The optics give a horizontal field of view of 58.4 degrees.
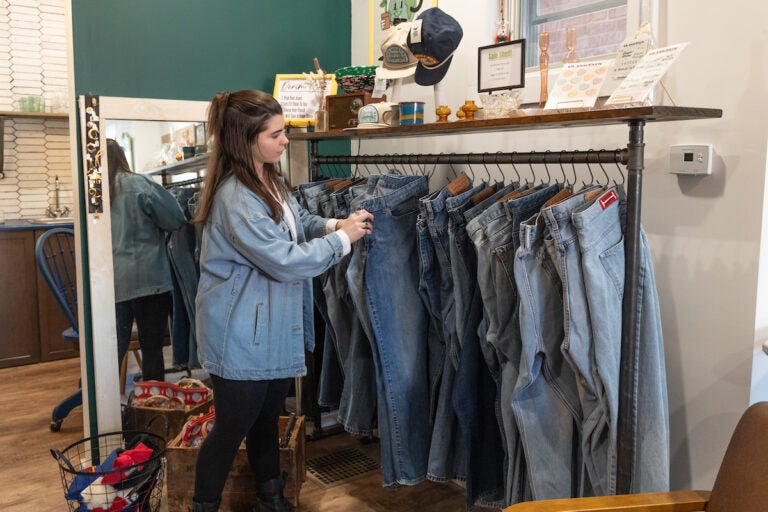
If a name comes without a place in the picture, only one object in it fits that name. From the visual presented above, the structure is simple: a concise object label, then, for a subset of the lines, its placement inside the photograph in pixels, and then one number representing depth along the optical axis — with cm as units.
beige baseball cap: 240
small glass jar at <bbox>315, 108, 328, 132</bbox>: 293
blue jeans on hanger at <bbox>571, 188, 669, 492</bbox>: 166
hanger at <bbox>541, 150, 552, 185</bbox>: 219
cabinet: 425
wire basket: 226
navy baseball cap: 224
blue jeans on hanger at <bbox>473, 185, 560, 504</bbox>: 187
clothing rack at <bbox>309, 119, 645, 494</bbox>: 161
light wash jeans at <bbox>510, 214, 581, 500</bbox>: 177
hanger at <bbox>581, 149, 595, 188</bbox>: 206
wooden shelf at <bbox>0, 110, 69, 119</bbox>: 449
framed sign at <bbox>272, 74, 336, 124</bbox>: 306
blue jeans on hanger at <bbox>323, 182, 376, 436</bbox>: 246
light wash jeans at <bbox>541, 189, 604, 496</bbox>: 168
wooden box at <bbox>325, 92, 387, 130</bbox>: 270
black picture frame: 210
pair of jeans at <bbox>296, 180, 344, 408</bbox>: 265
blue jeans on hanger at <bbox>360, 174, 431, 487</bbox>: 221
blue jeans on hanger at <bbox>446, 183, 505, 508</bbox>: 202
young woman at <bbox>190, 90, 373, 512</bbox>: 197
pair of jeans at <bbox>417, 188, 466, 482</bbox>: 207
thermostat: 181
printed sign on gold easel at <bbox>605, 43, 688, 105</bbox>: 162
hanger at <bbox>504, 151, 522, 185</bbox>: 236
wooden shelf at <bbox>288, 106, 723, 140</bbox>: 152
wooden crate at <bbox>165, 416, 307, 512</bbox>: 237
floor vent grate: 274
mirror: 279
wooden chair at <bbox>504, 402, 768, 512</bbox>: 130
